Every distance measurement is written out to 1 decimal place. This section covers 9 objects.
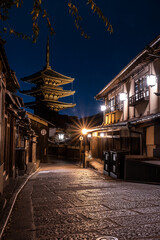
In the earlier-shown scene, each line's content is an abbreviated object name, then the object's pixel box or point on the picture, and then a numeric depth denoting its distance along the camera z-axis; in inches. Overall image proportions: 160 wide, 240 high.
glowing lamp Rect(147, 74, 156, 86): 561.5
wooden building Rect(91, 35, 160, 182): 566.6
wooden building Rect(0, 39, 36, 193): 285.4
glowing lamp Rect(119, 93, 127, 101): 781.3
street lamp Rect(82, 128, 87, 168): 1070.4
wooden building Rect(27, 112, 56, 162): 1327.5
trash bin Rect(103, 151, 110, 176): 586.9
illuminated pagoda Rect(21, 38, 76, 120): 1893.0
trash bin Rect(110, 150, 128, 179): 508.7
